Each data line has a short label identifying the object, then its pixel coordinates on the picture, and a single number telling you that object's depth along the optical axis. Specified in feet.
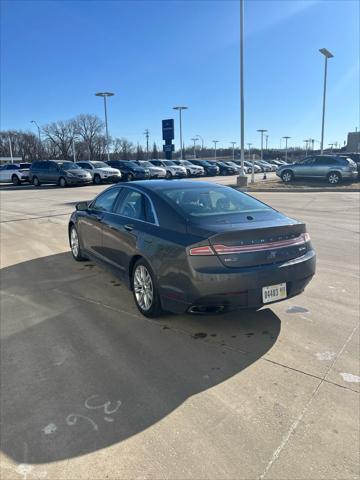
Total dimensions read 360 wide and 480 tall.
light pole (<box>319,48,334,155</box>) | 92.61
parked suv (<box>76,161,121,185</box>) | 93.20
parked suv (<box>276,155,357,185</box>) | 72.33
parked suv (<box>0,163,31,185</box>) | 103.60
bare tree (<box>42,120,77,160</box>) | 343.05
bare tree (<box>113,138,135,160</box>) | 374.55
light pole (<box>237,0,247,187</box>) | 72.87
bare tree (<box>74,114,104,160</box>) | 351.05
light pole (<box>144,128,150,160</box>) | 366.92
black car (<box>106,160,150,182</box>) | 100.23
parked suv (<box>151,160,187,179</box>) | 112.78
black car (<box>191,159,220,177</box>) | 131.75
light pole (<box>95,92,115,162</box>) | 137.96
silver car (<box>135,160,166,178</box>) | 103.95
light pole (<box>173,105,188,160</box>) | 173.47
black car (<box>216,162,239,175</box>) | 139.03
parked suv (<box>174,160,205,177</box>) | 122.01
